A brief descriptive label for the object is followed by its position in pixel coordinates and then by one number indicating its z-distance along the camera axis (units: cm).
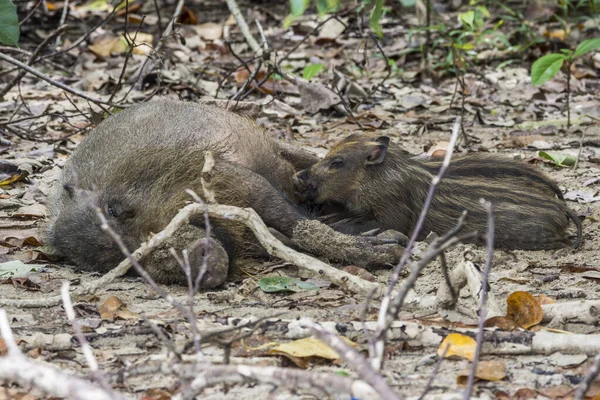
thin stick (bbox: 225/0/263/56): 1620
